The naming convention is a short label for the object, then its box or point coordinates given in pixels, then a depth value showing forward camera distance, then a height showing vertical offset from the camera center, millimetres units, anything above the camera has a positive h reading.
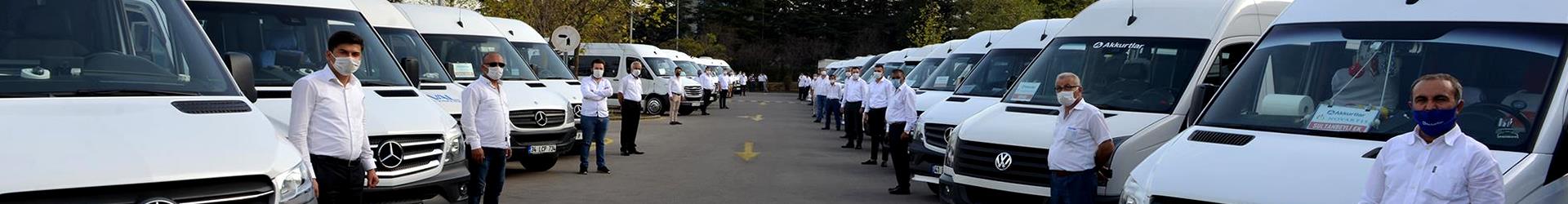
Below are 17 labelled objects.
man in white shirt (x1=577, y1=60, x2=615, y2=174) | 15867 -814
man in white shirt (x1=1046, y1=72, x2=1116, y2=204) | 8578 -523
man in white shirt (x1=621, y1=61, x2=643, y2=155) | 18031 -870
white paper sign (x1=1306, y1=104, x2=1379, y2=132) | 6715 -248
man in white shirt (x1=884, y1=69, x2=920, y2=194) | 14394 -650
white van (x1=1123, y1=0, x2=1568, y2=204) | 6000 -183
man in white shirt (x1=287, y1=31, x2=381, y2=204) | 7348 -465
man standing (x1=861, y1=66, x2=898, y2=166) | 16703 -672
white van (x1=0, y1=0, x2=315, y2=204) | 5293 -384
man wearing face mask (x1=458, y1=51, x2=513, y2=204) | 10312 -652
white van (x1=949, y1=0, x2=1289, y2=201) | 9734 -218
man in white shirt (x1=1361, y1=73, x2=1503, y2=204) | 5145 -294
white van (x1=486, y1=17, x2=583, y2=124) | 17875 -466
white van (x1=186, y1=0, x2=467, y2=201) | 9430 -399
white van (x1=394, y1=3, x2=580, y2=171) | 15016 -586
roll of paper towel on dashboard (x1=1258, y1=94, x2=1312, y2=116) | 7094 -217
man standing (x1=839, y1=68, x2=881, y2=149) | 20812 -888
